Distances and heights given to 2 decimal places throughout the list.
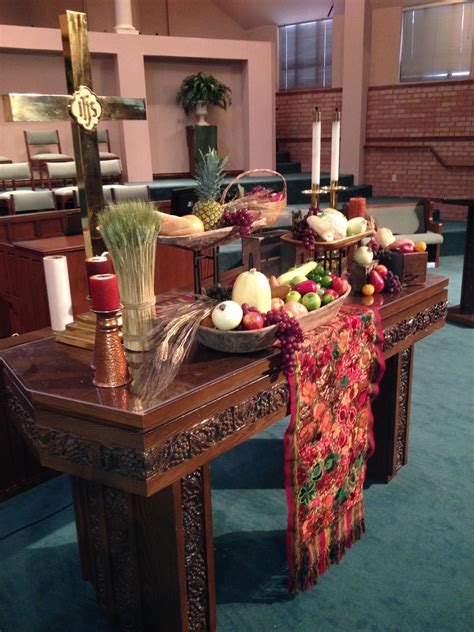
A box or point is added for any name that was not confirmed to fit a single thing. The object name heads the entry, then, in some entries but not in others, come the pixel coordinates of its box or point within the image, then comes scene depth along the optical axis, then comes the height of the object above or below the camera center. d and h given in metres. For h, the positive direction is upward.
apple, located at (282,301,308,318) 1.46 -0.38
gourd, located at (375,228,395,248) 2.04 -0.30
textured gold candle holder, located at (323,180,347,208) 1.97 -0.12
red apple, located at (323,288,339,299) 1.60 -0.37
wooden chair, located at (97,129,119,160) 7.45 +0.20
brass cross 1.39 +0.12
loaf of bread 1.47 -0.17
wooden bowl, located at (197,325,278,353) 1.37 -0.42
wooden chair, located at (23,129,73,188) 7.38 +0.16
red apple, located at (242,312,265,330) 1.38 -0.38
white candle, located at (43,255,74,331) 1.57 -0.35
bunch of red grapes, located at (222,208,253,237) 1.57 -0.17
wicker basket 1.68 -0.15
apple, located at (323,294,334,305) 1.57 -0.38
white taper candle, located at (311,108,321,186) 1.86 +0.02
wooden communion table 1.16 -0.59
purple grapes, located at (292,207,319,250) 1.76 -0.23
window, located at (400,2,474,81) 7.32 +1.31
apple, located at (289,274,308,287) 1.63 -0.34
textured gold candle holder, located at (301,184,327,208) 1.92 -0.13
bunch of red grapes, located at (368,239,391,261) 1.98 -0.33
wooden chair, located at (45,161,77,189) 6.91 -0.13
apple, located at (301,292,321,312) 1.52 -0.37
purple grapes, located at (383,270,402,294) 1.90 -0.42
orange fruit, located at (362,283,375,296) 1.87 -0.43
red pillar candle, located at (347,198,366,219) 2.13 -0.20
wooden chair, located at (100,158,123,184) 7.28 -0.14
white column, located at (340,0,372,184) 7.50 +0.87
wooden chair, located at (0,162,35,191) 6.88 -0.14
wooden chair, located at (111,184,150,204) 5.68 -0.34
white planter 7.84 +0.58
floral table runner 1.54 -0.80
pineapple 1.57 -0.09
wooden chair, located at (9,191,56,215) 5.36 -0.37
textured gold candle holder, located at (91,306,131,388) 1.22 -0.40
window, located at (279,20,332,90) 8.74 +1.44
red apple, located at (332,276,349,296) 1.66 -0.37
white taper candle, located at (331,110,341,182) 1.94 +0.02
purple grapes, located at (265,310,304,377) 1.38 -0.41
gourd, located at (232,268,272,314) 1.43 -0.32
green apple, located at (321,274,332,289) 1.65 -0.35
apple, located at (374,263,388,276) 1.91 -0.38
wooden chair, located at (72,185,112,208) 5.68 -0.32
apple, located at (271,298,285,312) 1.47 -0.37
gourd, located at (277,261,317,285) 1.65 -0.33
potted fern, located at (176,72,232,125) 7.73 +0.80
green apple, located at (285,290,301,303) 1.53 -0.36
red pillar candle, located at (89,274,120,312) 1.20 -0.27
